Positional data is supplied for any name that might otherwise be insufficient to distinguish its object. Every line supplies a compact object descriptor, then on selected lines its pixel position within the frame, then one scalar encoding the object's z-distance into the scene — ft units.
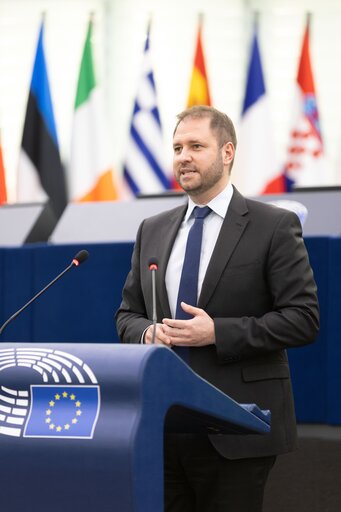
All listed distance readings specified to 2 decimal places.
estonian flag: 48.42
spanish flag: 49.65
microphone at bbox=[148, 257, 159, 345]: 14.96
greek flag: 47.88
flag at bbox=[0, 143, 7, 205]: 48.79
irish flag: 48.52
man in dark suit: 15.35
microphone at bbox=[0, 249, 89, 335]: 15.71
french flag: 46.11
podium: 10.73
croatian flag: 46.44
